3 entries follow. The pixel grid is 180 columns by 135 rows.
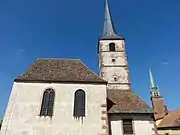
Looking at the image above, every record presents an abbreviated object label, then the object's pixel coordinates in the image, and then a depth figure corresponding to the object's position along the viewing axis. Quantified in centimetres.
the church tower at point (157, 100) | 4818
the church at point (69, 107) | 1280
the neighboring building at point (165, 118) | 2916
